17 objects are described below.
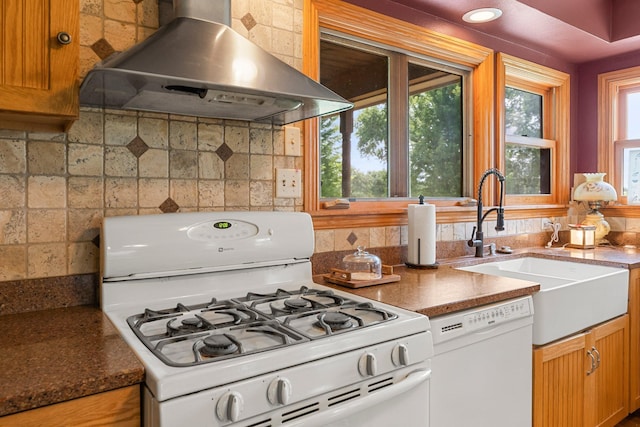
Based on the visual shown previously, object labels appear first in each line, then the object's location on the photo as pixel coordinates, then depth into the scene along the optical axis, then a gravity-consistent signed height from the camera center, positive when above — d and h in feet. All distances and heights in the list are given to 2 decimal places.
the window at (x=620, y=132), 10.04 +1.68
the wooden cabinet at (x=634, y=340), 7.56 -2.28
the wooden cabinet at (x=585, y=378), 5.93 -2.50
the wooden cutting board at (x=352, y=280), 5.63 -0.92
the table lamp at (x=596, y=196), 9.63 +0.22
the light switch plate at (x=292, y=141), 6.13 +0.94
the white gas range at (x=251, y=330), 3.08 -1.04
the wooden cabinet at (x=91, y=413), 2.68 -1.26
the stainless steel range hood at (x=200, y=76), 3.74 +1.17
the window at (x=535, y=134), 9.59 +1.66
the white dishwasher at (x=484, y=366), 4.72 -1.81
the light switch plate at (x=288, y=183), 6.03 +0.36
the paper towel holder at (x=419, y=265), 6.98 -0.89
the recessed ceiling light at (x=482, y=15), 7.53 +3.30
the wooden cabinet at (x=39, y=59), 3.45 +1.21
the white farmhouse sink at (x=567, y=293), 5.87 -1.25
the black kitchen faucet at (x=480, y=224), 7.93 -0.30
